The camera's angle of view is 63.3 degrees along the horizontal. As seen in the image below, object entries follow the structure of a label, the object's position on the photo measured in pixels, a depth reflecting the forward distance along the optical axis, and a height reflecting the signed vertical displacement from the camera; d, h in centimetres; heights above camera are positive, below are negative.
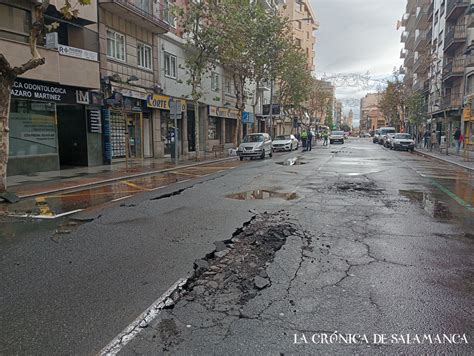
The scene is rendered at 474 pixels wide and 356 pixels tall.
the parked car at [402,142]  3509 -120
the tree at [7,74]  948 +136
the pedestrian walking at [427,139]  3696 -105
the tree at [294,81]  3494 +481
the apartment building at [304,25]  6462 +1899
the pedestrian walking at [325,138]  4806 -113
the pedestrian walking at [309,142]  3306 -111
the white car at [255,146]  2331 -107
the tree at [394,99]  5208 +438
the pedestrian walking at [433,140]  3397 -101
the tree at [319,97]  6381 +535
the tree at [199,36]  1930 +476
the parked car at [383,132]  4889 -47
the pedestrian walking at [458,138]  2788 -66
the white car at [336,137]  5016 -104
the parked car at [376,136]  5484 -109
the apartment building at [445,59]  3434 +696
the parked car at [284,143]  3200 -115
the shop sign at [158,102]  2203 +163
